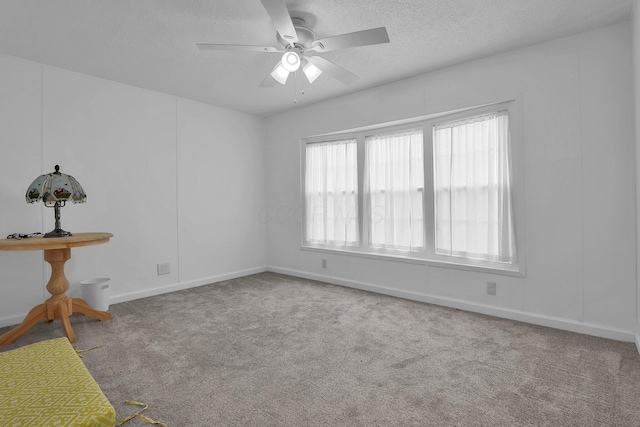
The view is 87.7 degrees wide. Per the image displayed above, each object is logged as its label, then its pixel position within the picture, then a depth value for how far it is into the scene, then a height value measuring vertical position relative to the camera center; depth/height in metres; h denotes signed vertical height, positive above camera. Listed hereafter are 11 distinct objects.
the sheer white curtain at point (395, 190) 3.86 +0.33
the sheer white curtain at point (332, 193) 4.47 +0.36
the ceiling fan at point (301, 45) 2.06 +1.21
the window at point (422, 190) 3.24 +0.31
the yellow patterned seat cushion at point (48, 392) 1.06 -0.61
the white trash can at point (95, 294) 3.28 -0.72
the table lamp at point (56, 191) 2.75 +0.26
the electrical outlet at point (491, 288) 3.19 -0.70
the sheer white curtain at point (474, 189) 3.19 +0.27
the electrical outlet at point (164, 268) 4.13 -0.60
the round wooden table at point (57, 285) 2.55 -0.55
